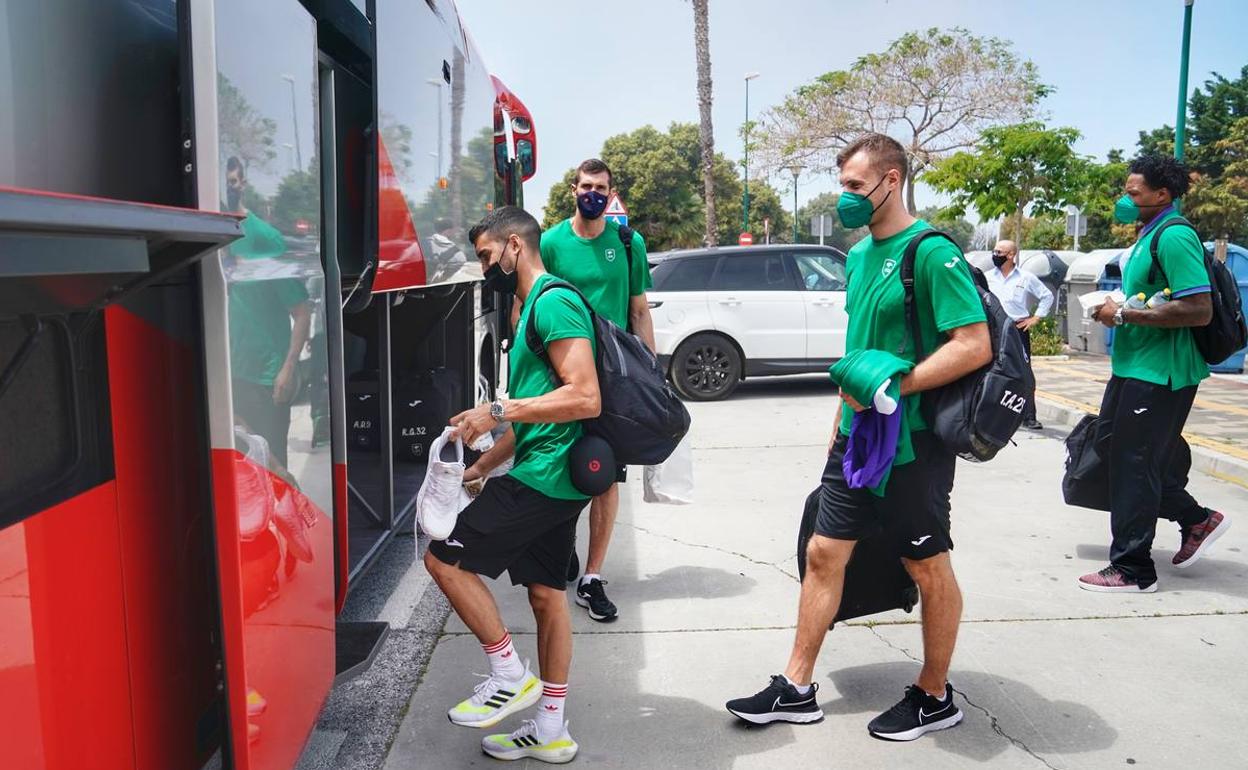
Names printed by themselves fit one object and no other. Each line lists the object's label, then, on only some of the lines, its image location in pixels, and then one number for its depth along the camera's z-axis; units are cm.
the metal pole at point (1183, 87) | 1320
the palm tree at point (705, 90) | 2758
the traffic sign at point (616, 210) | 1352
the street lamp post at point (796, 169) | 3362
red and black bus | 172
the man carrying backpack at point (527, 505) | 312
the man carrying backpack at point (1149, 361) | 466
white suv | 1155
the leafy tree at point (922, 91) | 3022
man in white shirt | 910
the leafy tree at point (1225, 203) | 4103
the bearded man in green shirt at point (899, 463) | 321
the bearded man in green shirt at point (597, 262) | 472
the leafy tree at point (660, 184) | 5394
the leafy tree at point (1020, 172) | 1609
